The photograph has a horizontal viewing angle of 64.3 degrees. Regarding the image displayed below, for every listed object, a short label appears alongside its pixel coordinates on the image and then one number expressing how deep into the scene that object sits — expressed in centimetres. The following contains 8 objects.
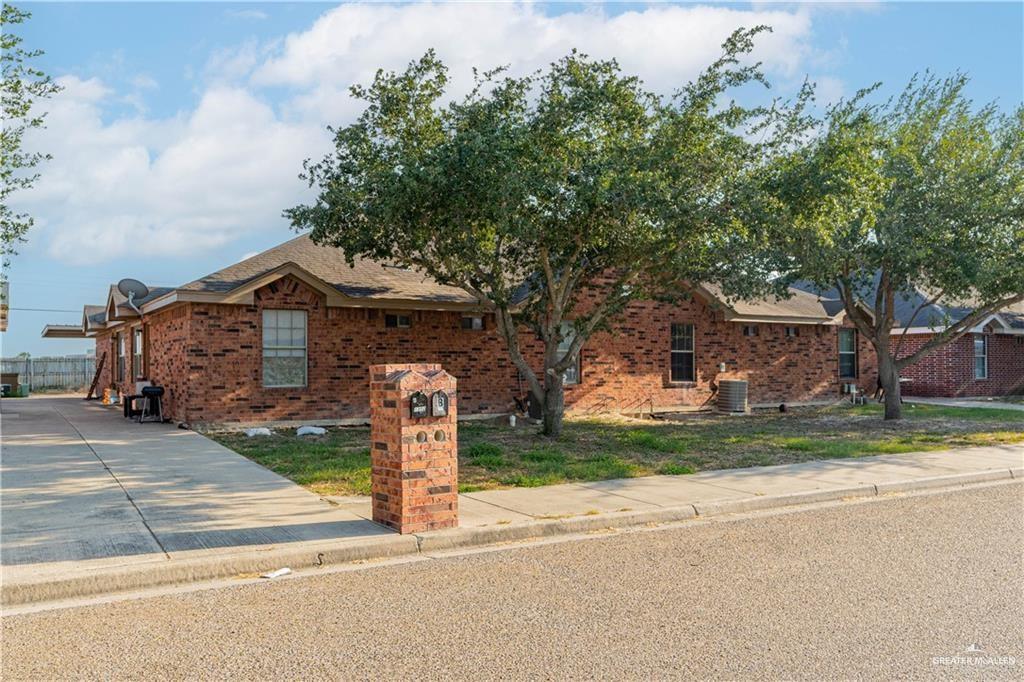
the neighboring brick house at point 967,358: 2886
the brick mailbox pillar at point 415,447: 751
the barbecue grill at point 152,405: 1831
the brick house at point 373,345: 1677
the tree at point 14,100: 1359
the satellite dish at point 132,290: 2071
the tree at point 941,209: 1633
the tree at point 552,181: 1222
